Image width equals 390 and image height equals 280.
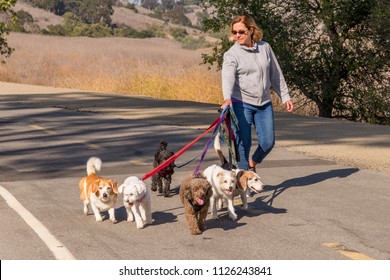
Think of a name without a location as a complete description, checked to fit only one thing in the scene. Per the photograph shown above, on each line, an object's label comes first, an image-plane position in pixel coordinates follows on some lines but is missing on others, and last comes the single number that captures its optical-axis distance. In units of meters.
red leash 11.04
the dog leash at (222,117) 11.00
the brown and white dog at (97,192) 9.98
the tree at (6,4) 32.56
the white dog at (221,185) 9.90
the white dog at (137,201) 9.62
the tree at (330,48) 26.56
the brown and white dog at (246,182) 10.47
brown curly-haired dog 9.27
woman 11.20
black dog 11.84
